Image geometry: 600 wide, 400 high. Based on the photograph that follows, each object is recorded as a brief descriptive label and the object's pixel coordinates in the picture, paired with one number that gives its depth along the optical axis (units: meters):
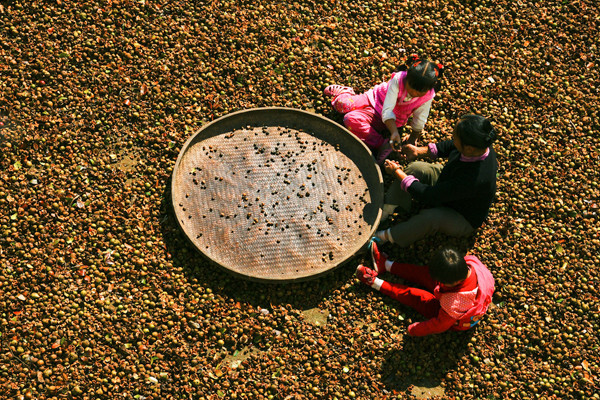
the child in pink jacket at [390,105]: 4.91
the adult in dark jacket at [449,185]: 4.64
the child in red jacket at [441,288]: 4.58
